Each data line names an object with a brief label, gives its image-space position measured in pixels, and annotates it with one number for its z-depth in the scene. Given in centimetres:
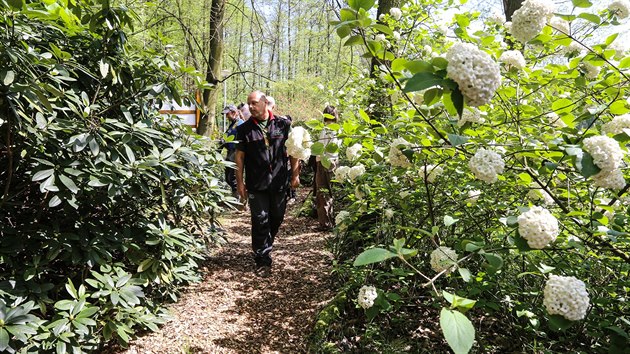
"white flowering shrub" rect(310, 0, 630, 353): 120
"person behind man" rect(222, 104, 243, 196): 667
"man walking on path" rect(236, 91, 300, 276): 395
